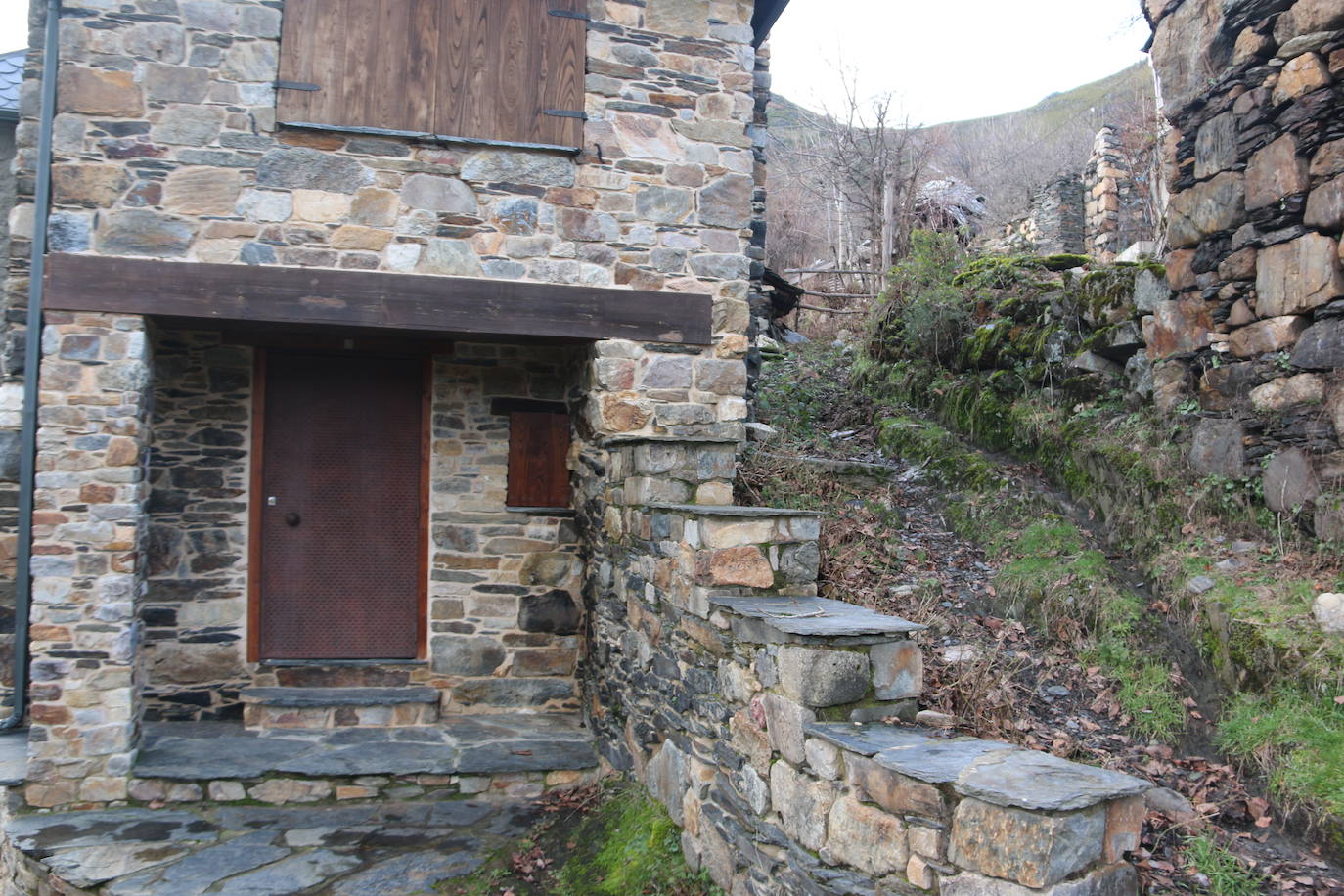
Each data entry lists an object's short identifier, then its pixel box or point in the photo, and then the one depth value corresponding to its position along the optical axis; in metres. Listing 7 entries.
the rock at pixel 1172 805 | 3.19
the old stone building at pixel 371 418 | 4.49
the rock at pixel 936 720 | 2.96
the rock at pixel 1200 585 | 4.22
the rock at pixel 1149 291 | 5.45
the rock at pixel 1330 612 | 3.61
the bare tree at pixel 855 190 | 11.00
